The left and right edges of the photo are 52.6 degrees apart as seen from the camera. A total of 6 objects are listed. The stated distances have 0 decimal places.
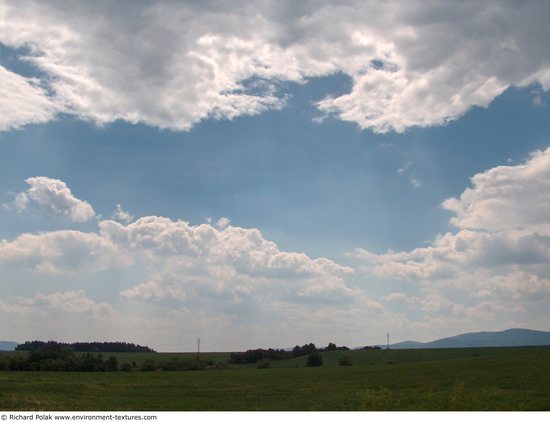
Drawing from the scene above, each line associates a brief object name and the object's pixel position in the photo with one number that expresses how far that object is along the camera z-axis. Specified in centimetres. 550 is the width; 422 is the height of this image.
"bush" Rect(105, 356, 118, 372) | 13025
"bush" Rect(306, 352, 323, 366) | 15338
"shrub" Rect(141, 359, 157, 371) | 12988
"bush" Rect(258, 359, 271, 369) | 14805
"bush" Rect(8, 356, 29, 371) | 12275
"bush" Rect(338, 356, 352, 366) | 14275
